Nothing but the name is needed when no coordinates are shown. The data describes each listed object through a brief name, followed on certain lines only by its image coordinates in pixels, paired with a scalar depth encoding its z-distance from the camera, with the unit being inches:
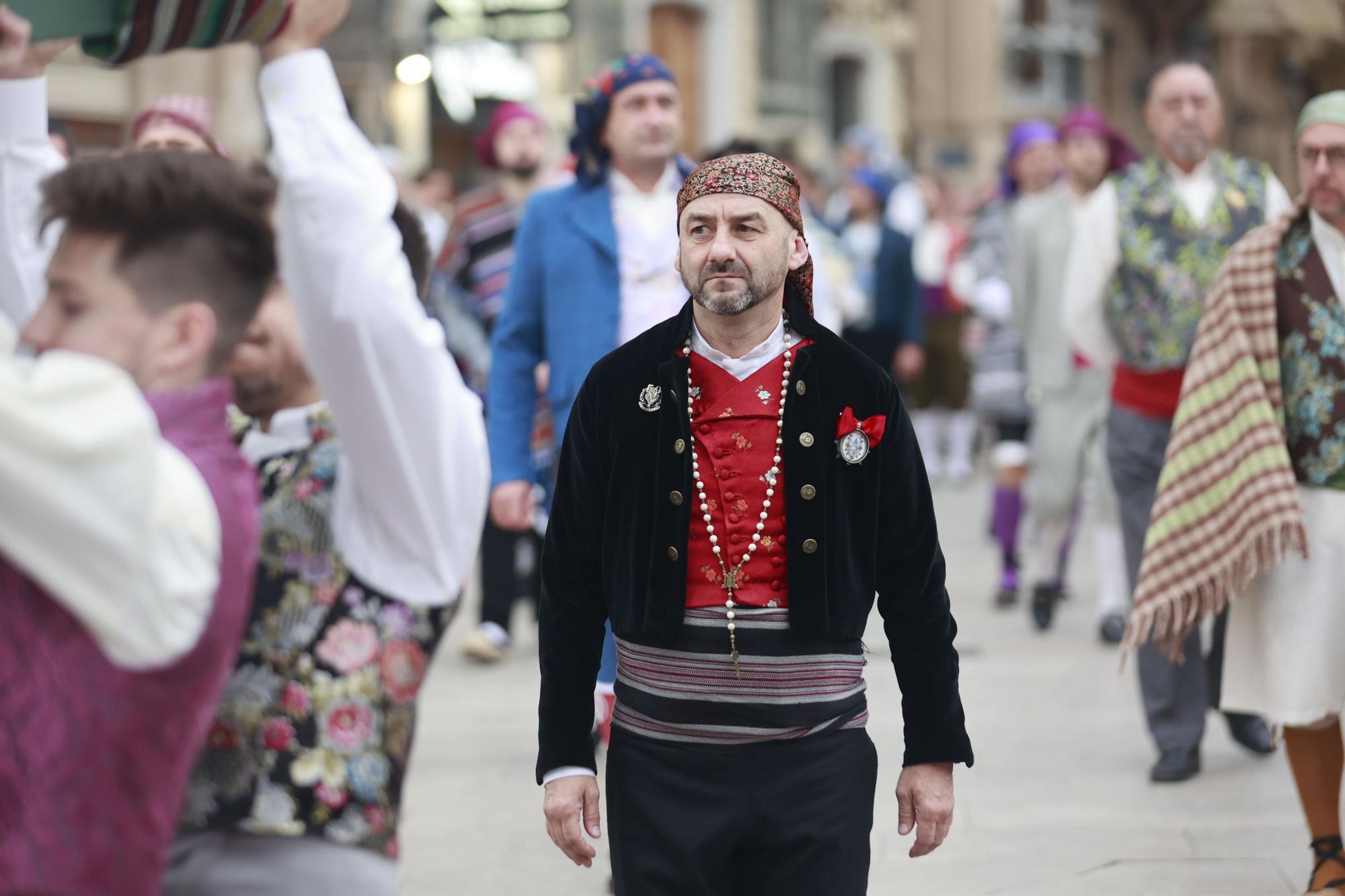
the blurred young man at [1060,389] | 673.0
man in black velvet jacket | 241.3
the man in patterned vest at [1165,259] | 493.4
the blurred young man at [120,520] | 143.8
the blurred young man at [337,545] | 170.7
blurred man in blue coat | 409.1
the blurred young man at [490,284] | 635.5
